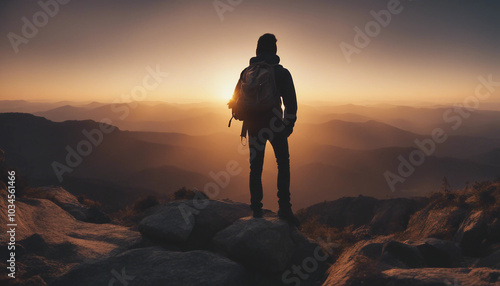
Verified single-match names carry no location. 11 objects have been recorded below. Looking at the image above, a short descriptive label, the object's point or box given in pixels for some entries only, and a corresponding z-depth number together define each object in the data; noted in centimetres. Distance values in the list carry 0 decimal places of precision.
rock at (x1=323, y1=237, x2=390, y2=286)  245
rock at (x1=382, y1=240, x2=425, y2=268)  310
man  399
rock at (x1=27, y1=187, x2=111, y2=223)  699
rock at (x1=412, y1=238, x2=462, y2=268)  326
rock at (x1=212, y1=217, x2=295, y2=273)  342
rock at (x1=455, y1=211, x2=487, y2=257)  369
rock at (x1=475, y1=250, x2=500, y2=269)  299
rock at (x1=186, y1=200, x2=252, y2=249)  441
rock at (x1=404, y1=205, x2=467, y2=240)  453
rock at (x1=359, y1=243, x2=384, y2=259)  329
